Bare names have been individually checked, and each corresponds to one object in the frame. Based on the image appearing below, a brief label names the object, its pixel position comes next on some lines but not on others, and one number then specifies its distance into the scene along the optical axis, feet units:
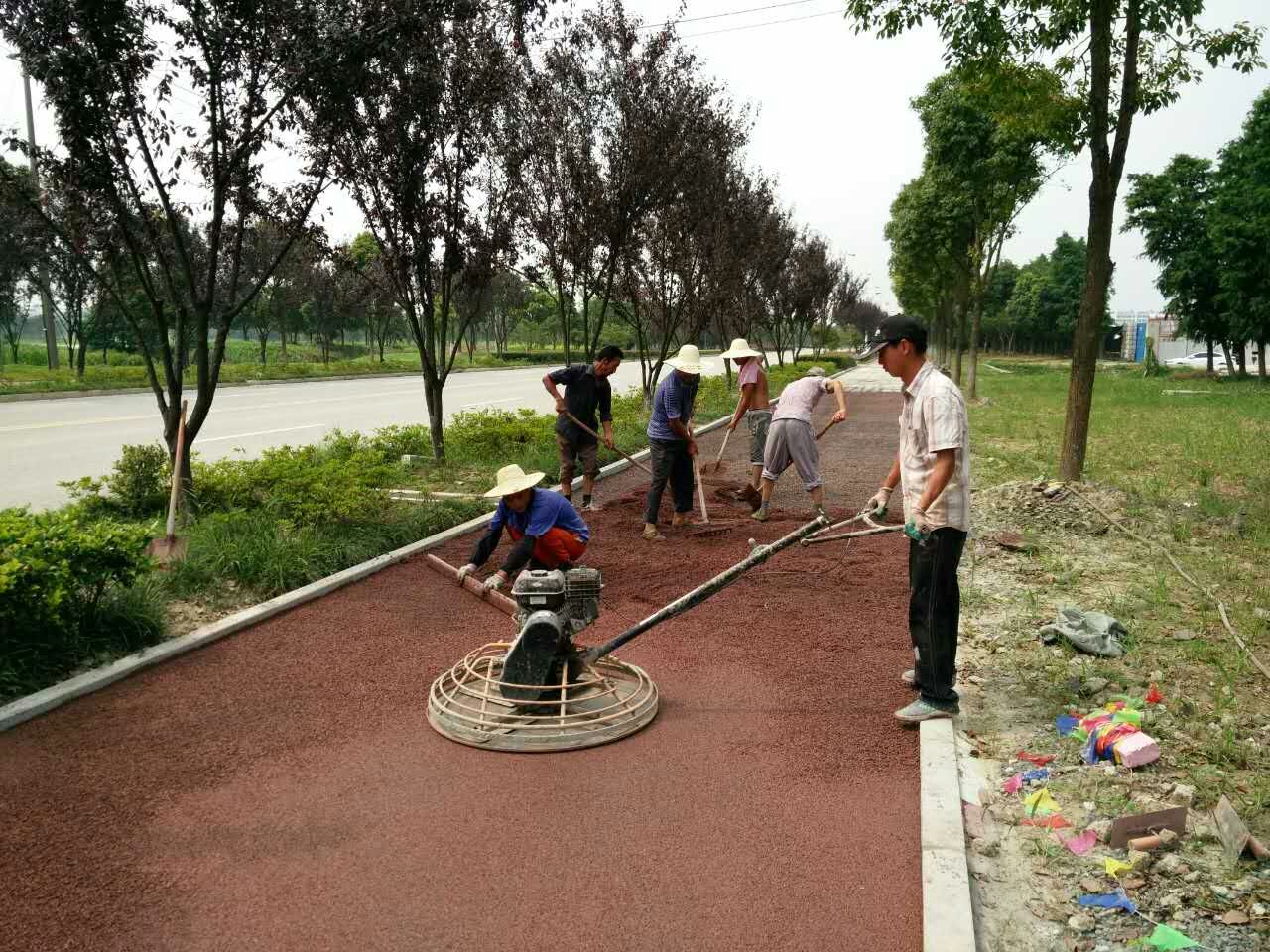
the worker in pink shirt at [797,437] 27.20
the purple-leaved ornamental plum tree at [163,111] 21.72
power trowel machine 13.48
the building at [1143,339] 228.84
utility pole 75.72
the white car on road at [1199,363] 157.89
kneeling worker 15.47
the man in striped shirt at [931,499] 13.01
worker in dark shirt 27.86
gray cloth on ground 16.39
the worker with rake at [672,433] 25.79
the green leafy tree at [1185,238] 127.13
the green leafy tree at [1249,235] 108.88
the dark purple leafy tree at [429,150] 31.81
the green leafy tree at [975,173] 62.59
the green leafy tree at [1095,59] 28.22
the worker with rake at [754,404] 30.27
